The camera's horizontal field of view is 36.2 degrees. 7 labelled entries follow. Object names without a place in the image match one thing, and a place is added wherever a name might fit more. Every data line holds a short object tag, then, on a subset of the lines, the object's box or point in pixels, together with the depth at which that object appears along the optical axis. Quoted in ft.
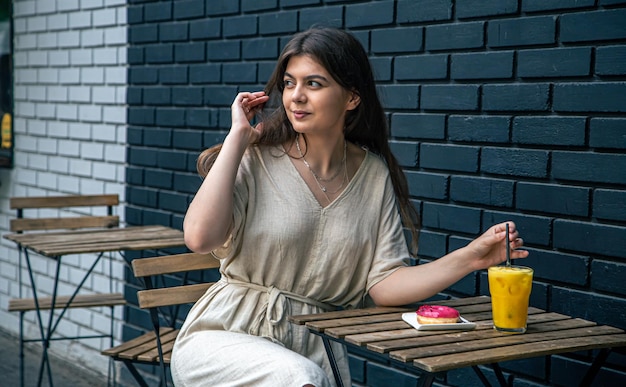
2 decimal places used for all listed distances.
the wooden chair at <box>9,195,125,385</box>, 16.02
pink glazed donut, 8.79
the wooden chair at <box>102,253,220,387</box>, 11.48
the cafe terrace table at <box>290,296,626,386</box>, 7.77
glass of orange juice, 8.56
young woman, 9.39
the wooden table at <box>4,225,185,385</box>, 14.12
